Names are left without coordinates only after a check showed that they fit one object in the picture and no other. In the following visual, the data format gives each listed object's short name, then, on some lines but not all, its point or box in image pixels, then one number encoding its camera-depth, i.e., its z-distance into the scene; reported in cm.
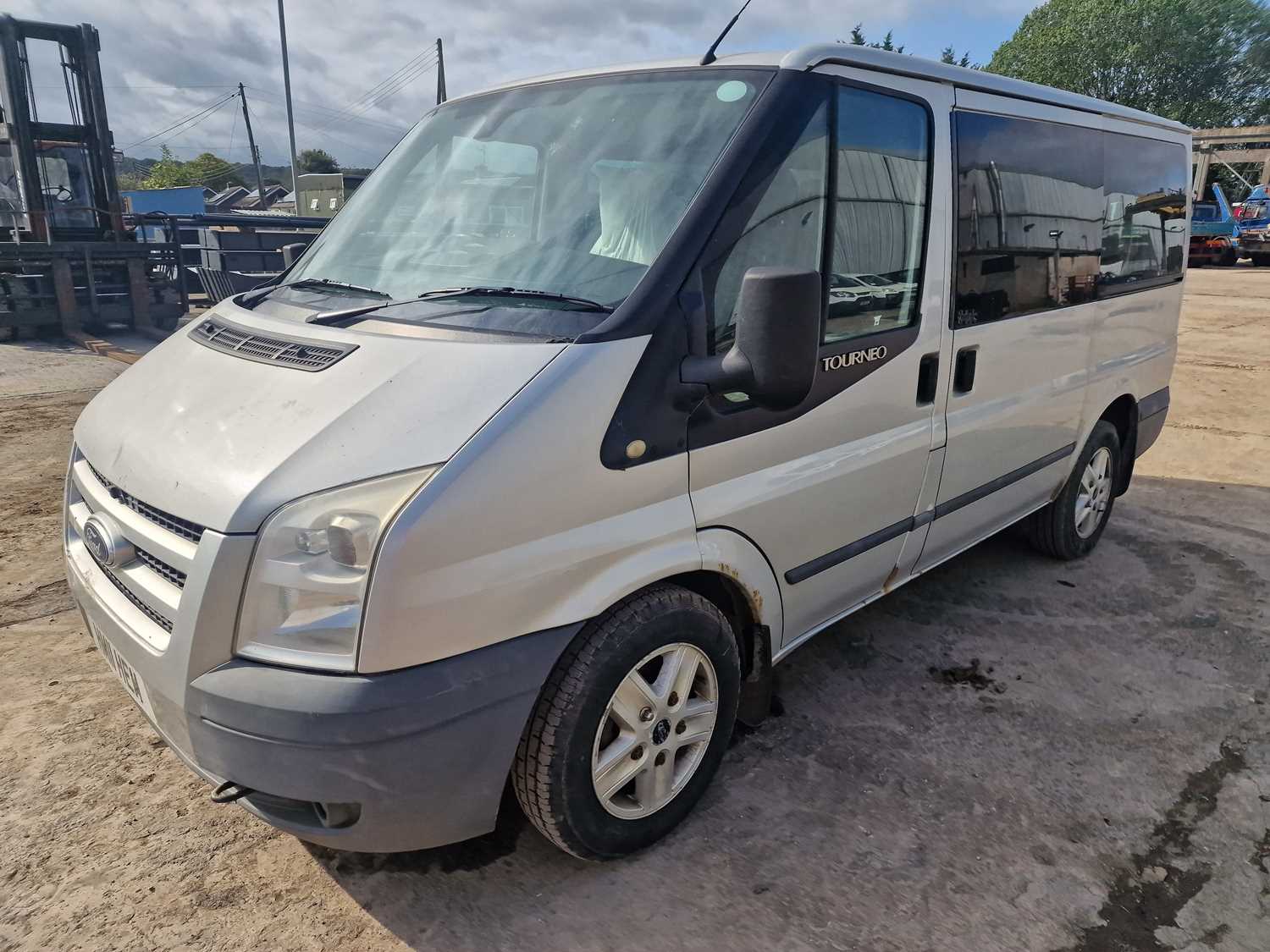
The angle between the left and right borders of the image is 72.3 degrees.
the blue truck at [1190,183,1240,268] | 2289
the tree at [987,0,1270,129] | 4772
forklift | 1095
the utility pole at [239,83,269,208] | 4022
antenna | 261
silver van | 187
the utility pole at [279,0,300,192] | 2301
